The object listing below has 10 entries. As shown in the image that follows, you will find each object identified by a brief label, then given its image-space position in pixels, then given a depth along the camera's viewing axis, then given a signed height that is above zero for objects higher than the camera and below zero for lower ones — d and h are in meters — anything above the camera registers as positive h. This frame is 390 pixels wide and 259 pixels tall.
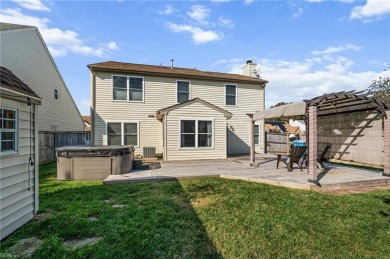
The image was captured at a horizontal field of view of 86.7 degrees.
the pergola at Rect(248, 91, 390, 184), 6.04 +0.74
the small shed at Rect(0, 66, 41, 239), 3.34 -0.39
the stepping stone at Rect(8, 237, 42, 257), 2.79 -1.66
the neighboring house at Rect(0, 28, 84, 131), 11.53 +3.99
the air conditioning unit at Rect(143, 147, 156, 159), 12.08 -1.24
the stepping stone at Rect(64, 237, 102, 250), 2.94 -1.64
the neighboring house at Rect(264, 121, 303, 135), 35.16 +0.77
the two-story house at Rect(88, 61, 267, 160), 11.49 +1.31
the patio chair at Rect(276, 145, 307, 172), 7.40 -0.88
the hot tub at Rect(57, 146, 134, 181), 7.46 -1.15
